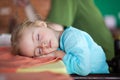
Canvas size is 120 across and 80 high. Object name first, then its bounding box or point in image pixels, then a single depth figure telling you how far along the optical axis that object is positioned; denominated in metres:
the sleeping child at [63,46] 1.58
